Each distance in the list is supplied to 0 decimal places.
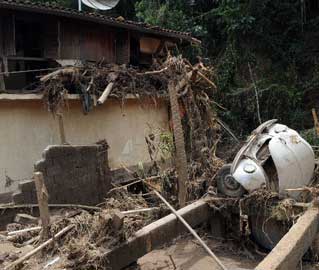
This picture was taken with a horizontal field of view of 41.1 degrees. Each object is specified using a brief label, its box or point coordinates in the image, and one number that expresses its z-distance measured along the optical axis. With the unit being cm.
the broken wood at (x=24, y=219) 703
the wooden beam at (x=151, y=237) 484
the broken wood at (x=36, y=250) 434
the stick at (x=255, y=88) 1642
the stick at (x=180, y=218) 563
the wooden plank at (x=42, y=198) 474
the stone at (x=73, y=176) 754
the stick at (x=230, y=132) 1605
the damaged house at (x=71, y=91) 923
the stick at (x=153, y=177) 809
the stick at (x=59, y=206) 742
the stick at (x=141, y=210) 588
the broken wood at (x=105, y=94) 964
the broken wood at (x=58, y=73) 931
